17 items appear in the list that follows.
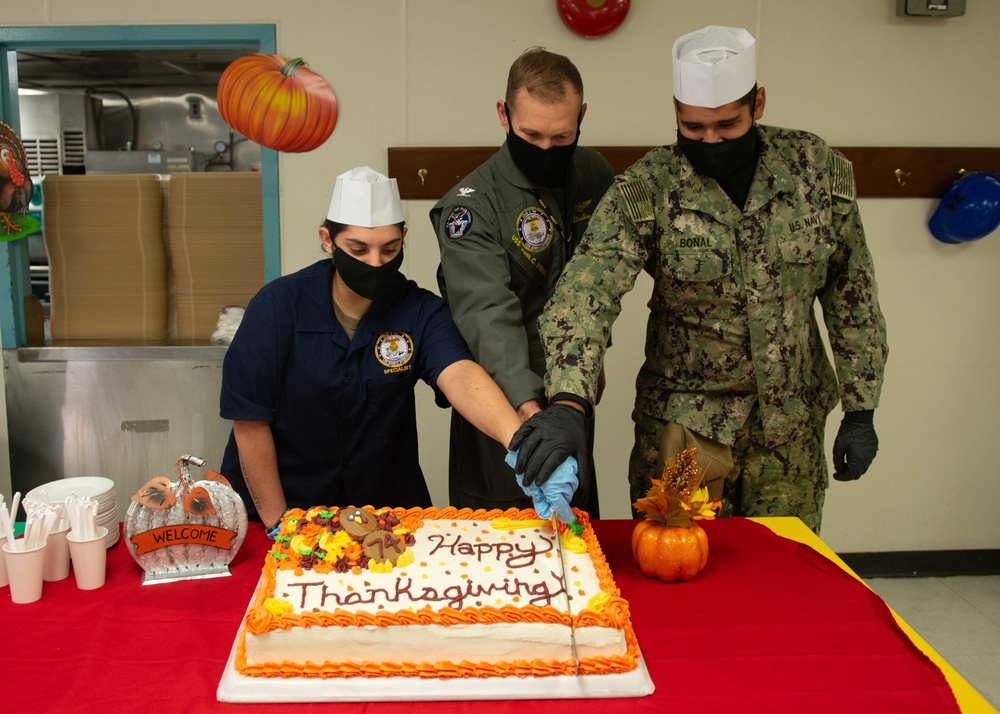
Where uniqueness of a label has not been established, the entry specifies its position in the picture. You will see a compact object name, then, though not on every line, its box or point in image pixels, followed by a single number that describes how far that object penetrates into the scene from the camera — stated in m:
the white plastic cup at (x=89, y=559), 1.48
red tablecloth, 1.19
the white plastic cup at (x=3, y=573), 1.50
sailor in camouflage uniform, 1.79
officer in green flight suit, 1.87
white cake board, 1.19
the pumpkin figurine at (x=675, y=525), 1.53
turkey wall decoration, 2.83
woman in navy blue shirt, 1.83
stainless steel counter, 3.15
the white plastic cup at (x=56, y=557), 1.50
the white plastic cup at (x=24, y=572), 1.42
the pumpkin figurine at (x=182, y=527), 1.50
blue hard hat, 3.08
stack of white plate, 1.64
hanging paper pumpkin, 3.05
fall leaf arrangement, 1.58
